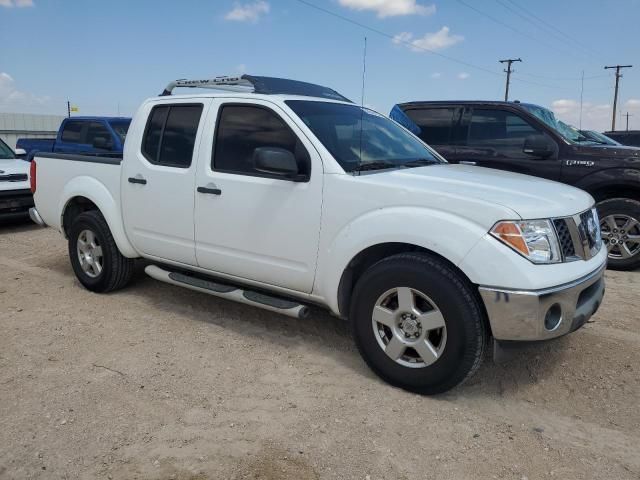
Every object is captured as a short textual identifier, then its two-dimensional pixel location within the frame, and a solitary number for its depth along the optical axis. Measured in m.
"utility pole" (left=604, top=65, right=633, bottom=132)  44.79
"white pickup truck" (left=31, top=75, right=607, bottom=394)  3.02
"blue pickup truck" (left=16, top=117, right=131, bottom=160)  11.50
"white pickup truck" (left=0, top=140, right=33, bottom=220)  8.45
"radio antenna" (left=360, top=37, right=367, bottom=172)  4.02
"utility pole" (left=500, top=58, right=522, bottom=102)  44.72
